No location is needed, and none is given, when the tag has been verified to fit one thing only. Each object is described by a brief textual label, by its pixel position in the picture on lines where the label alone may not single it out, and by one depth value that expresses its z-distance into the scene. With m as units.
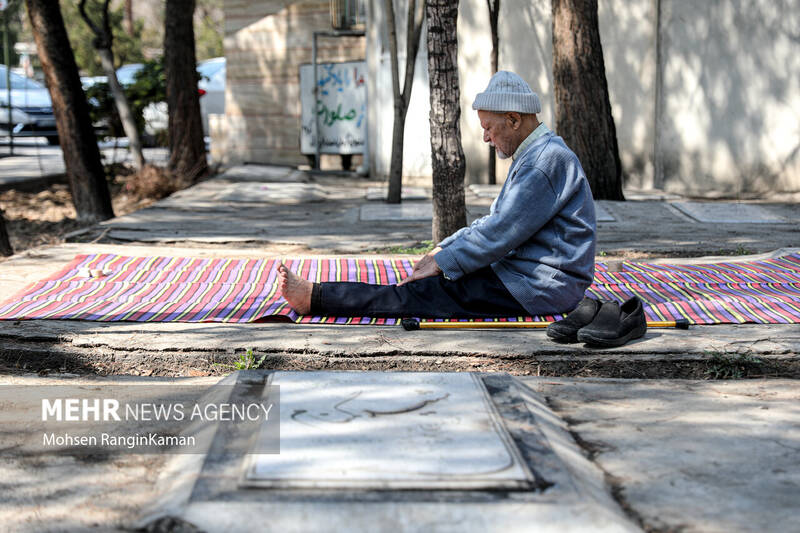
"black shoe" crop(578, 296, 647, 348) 3.96
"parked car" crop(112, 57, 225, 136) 19.88
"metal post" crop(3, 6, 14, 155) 13.75
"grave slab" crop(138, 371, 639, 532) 2.29
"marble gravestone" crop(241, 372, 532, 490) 2.45
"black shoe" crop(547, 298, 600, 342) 4.09
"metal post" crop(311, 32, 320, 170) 13.68
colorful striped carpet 4.61
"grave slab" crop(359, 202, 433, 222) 8.60
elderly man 4.20
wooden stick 4.34
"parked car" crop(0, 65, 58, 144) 18.40
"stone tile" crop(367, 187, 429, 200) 10.21
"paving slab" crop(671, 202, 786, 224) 8.19
